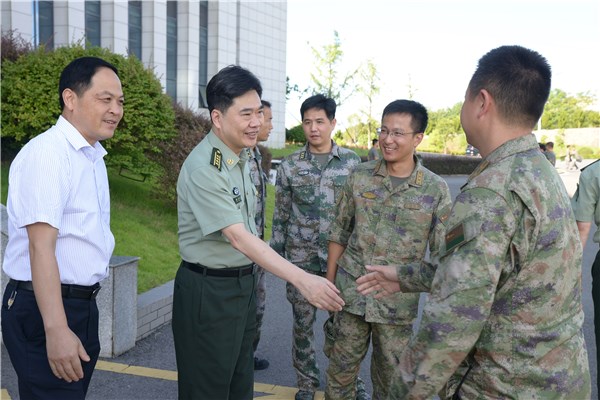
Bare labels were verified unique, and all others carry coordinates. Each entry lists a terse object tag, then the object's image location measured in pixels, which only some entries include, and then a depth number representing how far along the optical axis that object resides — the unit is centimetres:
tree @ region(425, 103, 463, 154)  6169
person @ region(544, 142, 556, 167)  1483
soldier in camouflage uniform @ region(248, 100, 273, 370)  423
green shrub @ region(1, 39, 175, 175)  768
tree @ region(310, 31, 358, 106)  3606
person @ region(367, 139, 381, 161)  1631
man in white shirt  199
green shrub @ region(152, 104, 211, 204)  805
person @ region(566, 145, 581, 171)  3606
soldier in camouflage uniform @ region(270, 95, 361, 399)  388
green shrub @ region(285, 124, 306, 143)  3562
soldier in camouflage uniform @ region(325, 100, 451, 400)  302
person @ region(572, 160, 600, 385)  351
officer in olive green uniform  248
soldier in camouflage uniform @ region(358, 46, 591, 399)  157
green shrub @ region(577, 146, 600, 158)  5112
